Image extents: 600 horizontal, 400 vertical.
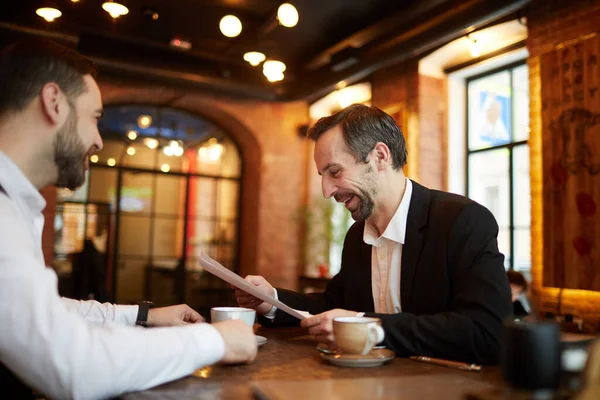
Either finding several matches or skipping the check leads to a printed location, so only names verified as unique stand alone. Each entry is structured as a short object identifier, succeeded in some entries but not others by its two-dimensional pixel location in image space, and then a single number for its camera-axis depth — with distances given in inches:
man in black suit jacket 56.5
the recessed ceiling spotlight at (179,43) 249.9
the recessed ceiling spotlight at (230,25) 189.4
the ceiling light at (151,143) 319.3
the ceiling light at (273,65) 207.8
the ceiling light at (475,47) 221.5
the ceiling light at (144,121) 319.3
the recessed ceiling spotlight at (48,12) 183.2
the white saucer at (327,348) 54.9
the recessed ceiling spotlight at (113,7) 179.2
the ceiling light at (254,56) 204.1
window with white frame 218.2
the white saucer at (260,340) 60.6
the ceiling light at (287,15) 179.3
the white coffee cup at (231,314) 59.2
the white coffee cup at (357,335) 50.3
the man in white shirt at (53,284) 39.1
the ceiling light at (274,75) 210.8
